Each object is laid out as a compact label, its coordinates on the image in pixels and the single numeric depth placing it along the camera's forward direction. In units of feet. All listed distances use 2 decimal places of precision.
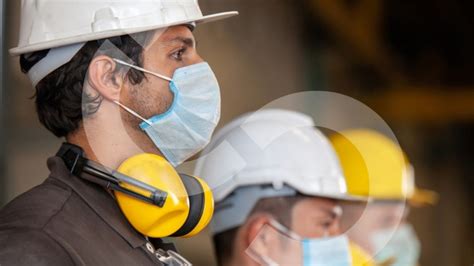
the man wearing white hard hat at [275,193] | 15.62
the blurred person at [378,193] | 19.02
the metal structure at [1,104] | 16.19
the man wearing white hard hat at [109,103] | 11.83
